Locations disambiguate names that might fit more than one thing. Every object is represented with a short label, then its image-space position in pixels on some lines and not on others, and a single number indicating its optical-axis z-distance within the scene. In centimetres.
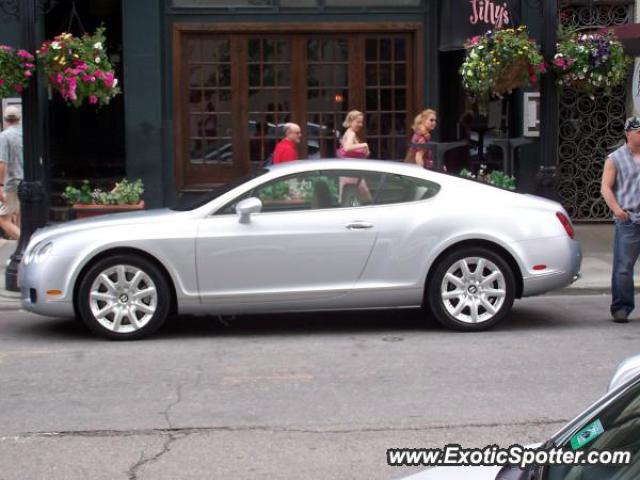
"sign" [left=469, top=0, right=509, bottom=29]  1470
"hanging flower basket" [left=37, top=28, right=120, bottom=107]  1119
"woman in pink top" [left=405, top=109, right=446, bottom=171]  1287
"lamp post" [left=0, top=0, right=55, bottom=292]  1127
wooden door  1552
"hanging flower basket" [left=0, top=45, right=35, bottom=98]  1105
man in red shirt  1215
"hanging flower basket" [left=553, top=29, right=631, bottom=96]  1158
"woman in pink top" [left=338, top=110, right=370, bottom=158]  1255
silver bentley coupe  876
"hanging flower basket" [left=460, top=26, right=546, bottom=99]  1149
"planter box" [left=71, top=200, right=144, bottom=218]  1298
